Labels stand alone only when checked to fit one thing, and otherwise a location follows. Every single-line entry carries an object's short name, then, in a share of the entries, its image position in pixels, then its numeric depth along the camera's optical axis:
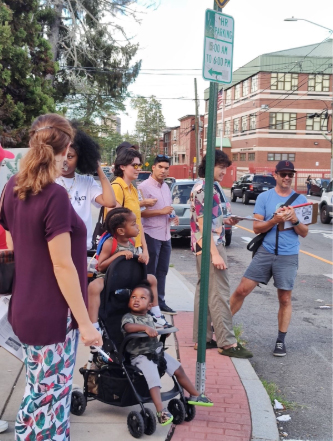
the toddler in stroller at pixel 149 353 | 3.60
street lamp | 26.02
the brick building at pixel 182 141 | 87.81
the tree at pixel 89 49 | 24.00
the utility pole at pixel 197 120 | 46.34
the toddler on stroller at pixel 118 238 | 4.26
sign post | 3.88
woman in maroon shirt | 2.51
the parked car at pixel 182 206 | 13.79
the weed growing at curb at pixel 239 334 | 6.23
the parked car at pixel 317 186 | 40.92
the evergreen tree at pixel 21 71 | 11.84
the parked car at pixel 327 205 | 20.25
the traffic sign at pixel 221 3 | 3.92
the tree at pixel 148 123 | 75.94
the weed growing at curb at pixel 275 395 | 4.61
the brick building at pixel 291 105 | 60.91
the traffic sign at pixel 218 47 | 3.87
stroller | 3.64
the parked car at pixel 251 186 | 32.72
